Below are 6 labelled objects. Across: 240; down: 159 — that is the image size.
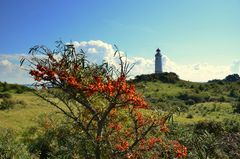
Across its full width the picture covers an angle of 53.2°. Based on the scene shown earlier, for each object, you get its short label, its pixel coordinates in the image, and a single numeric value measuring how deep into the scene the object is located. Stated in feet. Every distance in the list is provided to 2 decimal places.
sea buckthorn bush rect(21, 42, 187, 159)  25.06
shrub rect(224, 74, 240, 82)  307.18
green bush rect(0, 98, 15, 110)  80.34
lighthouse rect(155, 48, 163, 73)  299.30
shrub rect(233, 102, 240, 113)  124.17
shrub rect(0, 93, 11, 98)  90.59
